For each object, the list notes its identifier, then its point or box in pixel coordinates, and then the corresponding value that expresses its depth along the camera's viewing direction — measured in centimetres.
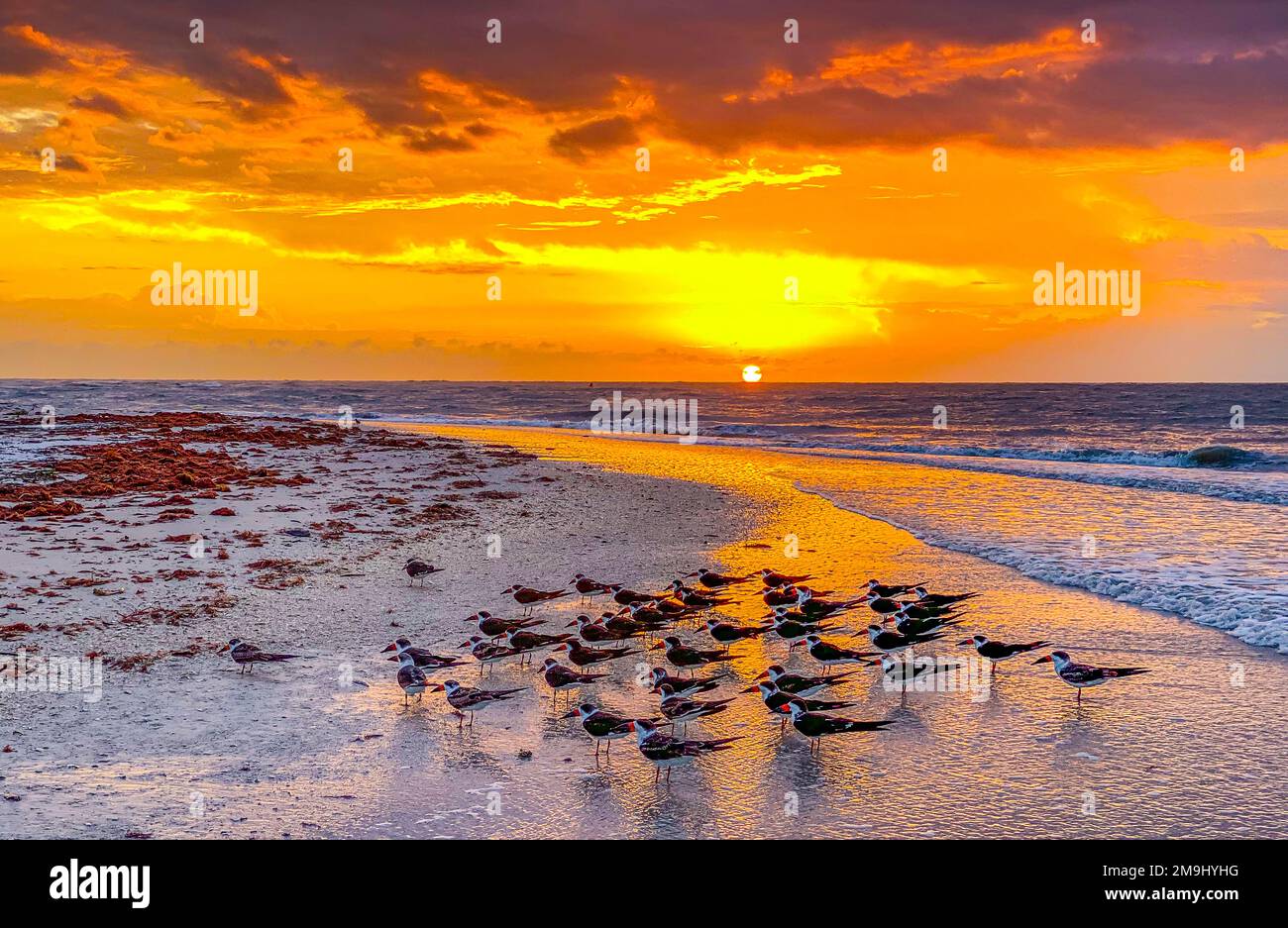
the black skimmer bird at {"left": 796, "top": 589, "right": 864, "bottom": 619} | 1230
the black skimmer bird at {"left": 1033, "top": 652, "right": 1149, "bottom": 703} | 1012
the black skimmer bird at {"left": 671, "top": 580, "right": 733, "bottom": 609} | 1338
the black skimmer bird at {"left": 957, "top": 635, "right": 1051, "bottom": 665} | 1114
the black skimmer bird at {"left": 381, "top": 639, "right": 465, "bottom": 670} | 1027
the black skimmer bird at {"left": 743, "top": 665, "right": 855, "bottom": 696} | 965
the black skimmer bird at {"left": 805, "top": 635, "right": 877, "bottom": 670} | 1097
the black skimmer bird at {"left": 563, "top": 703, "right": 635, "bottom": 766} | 838
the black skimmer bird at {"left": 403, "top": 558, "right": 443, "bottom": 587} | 1551
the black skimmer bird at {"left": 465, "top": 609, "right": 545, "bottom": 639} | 1175
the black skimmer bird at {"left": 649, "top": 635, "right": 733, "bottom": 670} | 1103
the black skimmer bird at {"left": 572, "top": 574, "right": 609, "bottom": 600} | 1441
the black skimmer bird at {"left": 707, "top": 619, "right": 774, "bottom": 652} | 1183
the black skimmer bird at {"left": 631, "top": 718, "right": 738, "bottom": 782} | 803
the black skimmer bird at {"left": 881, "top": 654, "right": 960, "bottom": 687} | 1073
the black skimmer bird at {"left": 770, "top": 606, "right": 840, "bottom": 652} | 1211
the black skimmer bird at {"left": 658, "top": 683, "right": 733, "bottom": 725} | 880
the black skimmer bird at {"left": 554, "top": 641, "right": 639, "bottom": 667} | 1070
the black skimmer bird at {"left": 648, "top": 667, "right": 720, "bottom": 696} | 960
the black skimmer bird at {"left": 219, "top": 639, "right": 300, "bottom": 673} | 1048
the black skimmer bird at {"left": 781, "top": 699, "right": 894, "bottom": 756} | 853
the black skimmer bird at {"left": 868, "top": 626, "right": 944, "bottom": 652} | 1156
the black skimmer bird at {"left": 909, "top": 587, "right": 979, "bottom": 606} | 1280
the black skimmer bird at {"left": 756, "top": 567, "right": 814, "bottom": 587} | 1470
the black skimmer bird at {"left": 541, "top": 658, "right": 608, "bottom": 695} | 1002
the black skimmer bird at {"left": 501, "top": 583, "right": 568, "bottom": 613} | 1381
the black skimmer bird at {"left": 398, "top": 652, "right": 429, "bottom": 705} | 976
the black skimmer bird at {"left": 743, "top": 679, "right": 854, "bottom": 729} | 900
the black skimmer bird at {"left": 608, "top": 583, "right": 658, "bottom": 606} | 1403
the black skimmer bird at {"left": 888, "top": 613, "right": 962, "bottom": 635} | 1175
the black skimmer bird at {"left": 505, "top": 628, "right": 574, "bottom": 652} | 1106
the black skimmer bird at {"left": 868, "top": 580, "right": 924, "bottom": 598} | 1376
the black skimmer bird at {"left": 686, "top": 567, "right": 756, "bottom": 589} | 1476
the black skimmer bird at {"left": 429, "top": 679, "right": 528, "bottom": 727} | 929
